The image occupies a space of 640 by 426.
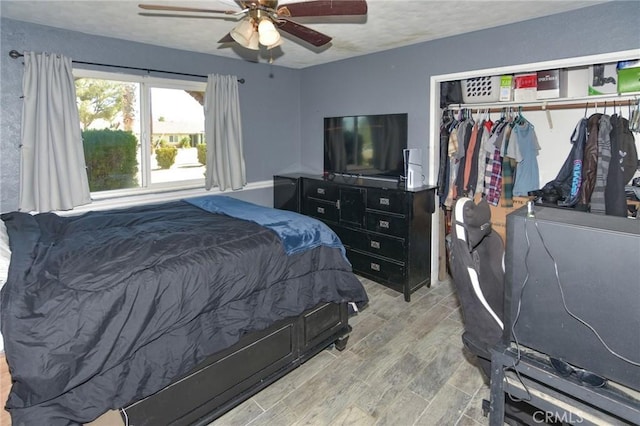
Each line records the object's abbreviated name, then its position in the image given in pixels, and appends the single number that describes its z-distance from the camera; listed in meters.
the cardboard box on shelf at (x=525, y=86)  3.36
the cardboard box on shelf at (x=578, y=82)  3.15
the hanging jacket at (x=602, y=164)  3.02
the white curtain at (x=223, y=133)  4.00
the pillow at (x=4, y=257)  1.57
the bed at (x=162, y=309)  1.44
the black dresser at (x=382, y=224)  3.45
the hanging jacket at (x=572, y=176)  3.24
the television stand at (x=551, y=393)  1.07
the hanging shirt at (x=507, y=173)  3.55
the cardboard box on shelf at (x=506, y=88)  3.48
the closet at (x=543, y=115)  3.21
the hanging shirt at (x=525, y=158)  3.53
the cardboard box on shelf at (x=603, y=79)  2.98
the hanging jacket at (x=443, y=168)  3.84
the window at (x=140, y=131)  3.43
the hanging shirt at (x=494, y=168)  3.59
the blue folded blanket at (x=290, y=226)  2.32
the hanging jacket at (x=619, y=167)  2.93
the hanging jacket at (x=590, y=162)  3.12
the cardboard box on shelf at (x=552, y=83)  3.23
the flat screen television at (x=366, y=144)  3.83
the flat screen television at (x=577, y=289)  1.05
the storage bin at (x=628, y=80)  2.79
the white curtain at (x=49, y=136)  2.95
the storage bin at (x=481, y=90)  3.55
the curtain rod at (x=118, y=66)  2.89
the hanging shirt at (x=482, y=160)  3.66
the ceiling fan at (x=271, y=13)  1.93
